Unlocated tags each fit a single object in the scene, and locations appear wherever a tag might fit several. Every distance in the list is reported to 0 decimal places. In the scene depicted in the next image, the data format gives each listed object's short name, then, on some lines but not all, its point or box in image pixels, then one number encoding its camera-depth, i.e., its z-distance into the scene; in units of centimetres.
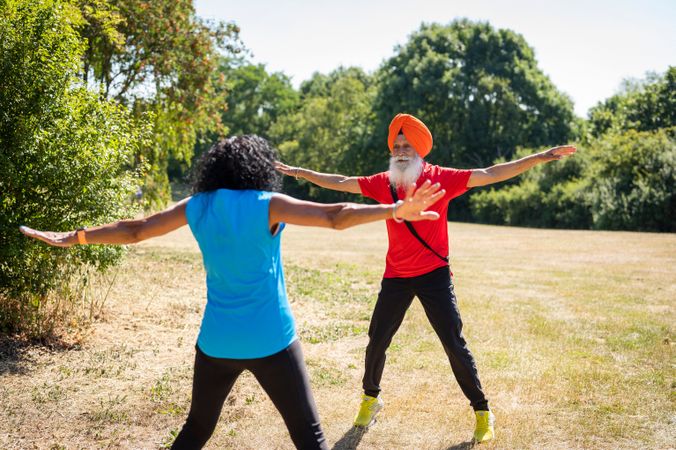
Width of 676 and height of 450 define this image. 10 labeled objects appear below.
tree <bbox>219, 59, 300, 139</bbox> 7644
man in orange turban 488
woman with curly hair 319
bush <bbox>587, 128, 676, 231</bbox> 3028
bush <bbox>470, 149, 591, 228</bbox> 3588
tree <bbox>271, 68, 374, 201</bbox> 5759
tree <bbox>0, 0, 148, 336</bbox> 682
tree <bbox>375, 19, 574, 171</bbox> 5028
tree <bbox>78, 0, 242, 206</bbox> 1471
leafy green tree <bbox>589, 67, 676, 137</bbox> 4234
